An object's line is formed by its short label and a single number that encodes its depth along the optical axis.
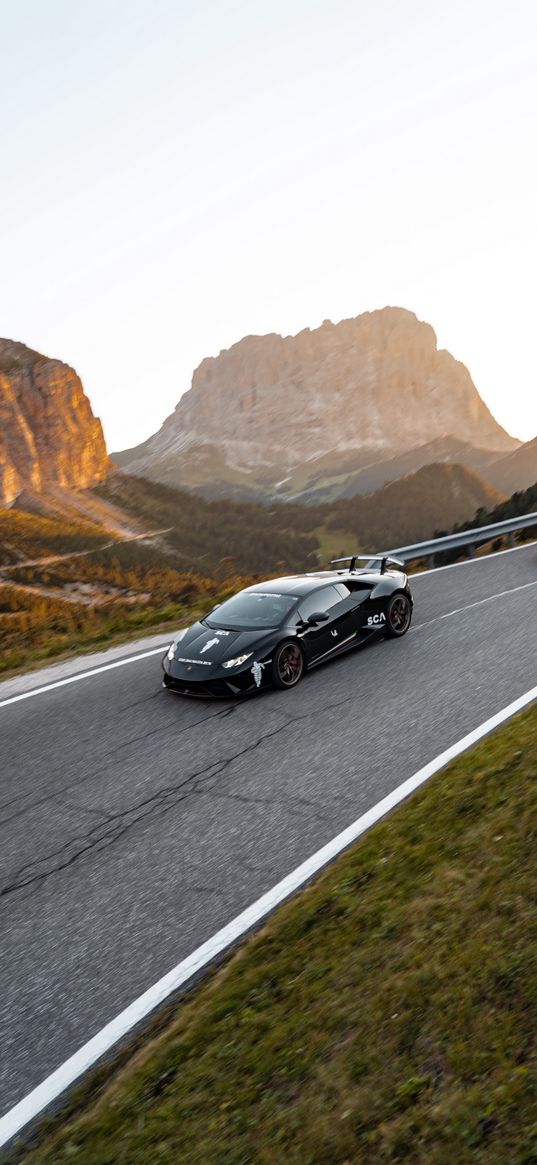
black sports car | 9.05
